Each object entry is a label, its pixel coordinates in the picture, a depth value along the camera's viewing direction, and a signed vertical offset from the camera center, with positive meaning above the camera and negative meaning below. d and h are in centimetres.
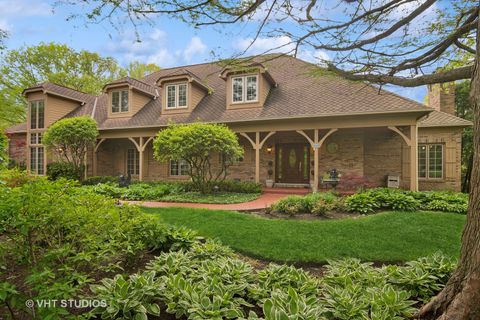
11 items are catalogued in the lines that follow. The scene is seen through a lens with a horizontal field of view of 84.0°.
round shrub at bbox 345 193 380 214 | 733 -118
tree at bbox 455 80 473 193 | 1416 +295
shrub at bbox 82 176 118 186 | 1403 -100
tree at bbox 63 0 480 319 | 373 +227
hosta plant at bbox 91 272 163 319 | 240 -130
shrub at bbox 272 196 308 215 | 723 -123
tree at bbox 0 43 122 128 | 2416 +892
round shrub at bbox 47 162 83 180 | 1463 -54
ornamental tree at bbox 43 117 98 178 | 1338 +129
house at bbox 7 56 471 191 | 1080 +166
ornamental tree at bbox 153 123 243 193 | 984 +68
